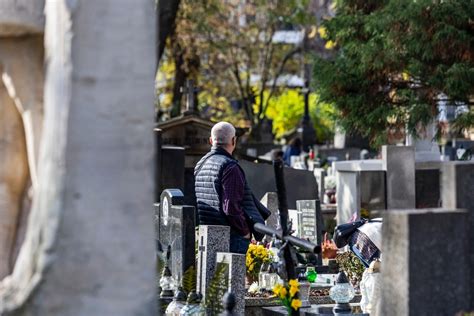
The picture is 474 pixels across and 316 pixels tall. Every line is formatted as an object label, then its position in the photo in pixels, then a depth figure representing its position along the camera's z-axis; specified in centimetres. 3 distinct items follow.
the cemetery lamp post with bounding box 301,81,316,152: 4375
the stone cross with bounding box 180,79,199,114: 2665
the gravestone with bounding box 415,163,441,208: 2164
